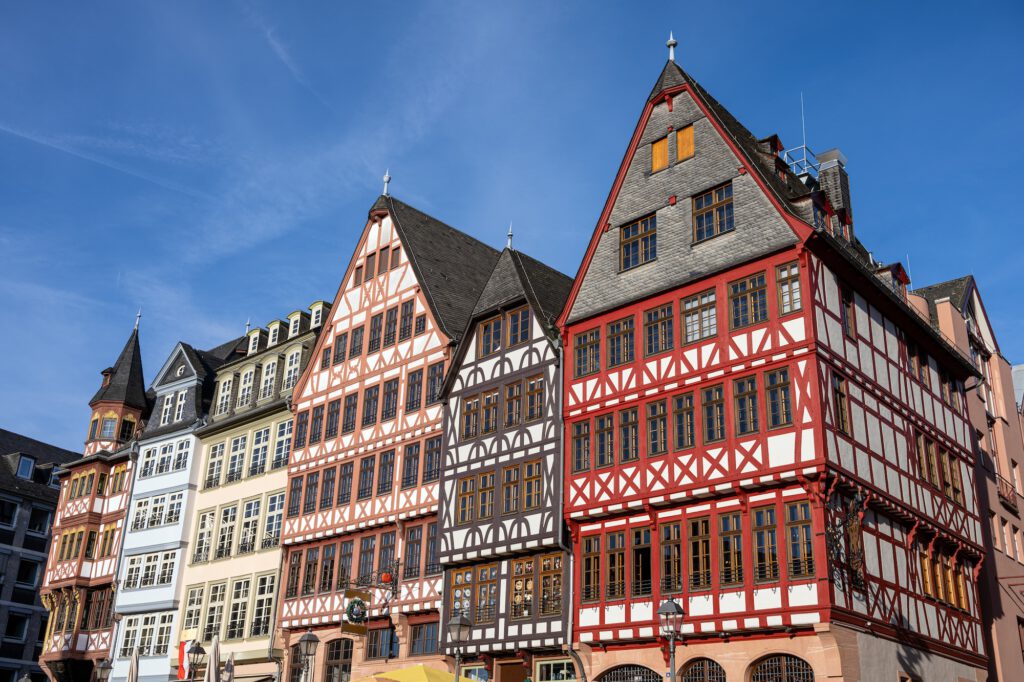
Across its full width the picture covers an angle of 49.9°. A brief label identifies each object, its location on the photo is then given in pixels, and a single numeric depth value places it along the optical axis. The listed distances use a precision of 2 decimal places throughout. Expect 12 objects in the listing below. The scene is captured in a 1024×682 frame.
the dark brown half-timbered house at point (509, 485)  27.98
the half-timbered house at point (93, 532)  44.62
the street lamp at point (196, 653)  32.09
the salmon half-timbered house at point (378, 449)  32.59
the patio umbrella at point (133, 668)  32.03
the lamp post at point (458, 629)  21.66
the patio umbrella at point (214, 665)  27.25
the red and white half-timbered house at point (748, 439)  23.22
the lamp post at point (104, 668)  33.88
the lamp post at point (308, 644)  24.62
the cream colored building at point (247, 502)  37.25
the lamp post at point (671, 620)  19.94
